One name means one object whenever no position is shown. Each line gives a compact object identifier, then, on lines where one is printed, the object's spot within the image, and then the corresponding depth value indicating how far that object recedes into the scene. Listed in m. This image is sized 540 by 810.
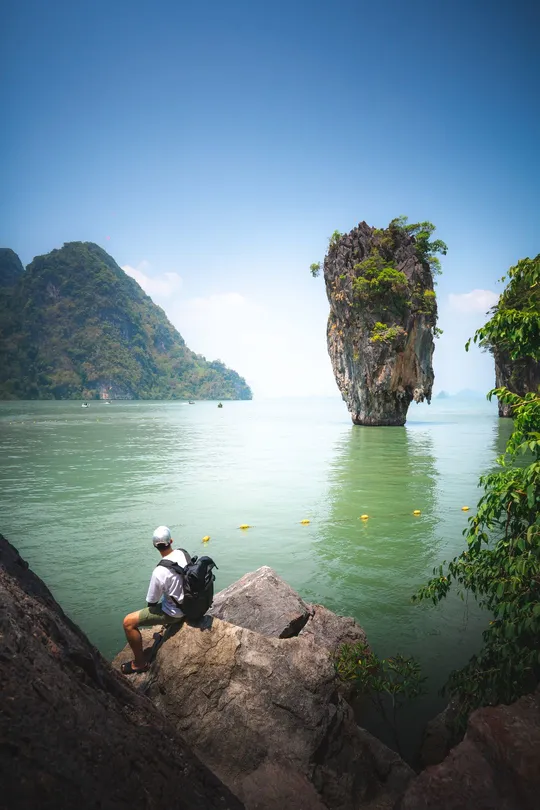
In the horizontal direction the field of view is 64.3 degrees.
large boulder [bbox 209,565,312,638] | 5.39
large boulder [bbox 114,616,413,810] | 3.40
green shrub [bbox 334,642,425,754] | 4.86
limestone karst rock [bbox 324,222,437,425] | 39.56
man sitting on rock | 4.54
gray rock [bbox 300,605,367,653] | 5.55
